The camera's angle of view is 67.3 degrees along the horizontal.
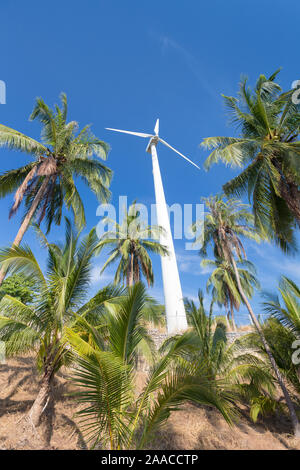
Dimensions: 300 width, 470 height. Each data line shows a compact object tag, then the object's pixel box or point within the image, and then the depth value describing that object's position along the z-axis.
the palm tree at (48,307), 6.81
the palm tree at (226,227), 16.17
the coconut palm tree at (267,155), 9.55
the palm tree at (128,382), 4.08
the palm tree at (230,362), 10.43
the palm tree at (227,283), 24.95
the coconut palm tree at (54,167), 10.38
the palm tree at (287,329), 9.79
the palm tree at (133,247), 17.58
